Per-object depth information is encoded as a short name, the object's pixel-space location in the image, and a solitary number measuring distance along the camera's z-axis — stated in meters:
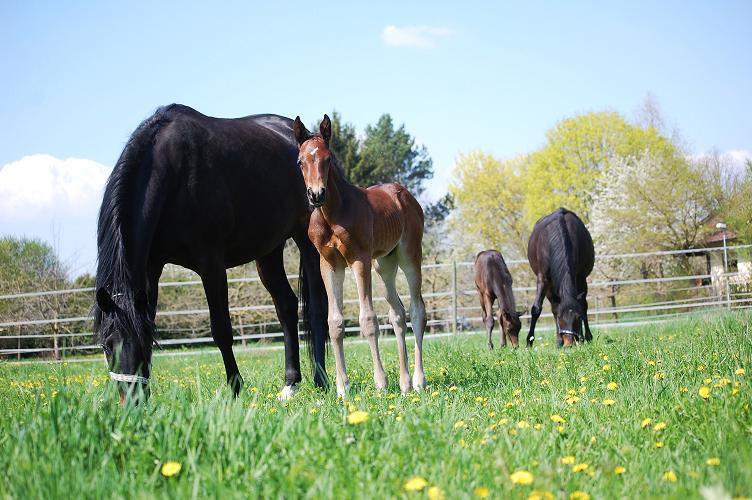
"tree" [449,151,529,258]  44.12
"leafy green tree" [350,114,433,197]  53.88
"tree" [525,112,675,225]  41.91
